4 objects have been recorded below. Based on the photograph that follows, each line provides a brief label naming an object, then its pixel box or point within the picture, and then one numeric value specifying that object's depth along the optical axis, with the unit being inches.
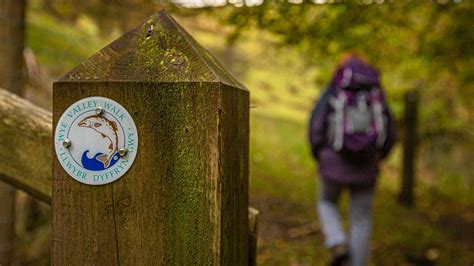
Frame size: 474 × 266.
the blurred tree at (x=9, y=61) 100.4
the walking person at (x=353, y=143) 136.3
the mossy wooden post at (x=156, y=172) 39.0
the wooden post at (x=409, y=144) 263.3
